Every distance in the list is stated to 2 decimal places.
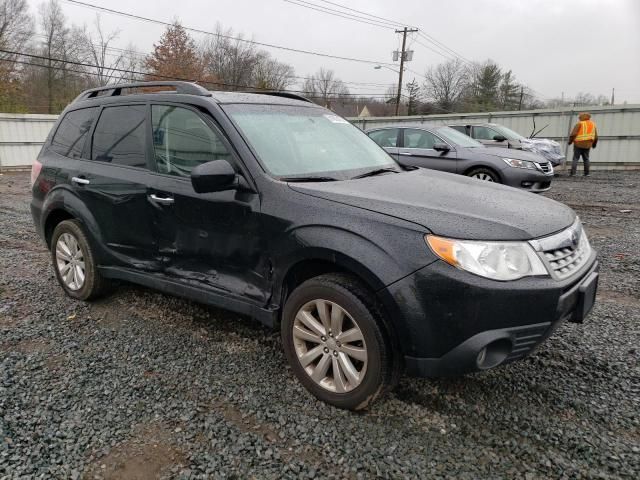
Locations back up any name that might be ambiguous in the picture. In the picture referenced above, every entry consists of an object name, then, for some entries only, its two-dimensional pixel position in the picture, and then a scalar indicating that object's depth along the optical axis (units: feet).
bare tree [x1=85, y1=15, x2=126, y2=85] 115.14
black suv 7.09
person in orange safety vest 43.45
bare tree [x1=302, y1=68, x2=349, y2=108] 167.22
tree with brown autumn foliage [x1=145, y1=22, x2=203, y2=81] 122.01
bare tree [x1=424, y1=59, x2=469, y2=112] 196.44
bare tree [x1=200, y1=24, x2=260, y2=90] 146.10
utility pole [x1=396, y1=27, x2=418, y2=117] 116.17
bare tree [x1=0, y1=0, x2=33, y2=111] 93.66
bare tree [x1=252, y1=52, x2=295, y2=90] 148.87
